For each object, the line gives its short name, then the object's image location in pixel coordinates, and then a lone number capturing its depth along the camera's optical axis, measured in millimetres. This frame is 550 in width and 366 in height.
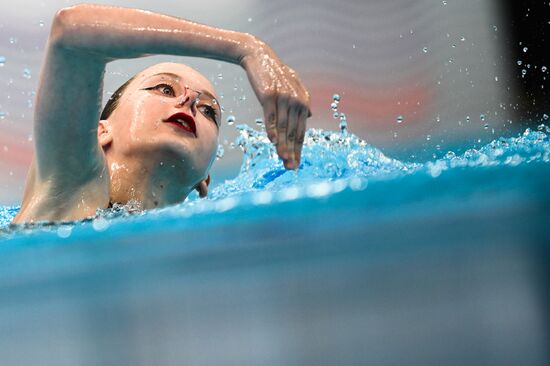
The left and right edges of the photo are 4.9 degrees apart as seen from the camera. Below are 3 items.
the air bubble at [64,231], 8317
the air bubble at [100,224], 8318
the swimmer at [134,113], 8334
